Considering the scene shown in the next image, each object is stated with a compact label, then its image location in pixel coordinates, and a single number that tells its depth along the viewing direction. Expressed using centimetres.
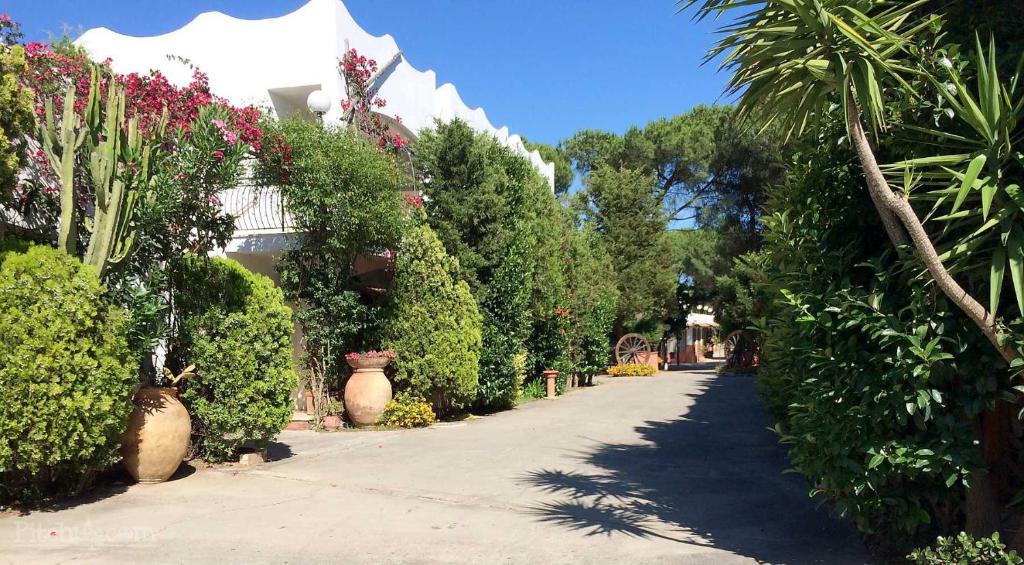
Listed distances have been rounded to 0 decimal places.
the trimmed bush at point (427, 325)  1206
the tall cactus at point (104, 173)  659
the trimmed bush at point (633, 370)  2789
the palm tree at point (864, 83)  366
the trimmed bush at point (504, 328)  1410
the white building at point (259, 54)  1366
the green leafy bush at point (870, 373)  399
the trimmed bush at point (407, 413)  1183
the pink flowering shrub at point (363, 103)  1378
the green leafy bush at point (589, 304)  2106
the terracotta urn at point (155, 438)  699
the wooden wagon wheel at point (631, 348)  2862
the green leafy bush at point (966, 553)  376
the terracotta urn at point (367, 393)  1170
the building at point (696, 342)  4443
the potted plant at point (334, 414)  1183
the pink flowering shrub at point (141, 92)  813
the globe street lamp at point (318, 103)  1189
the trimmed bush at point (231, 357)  788
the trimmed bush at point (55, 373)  561
